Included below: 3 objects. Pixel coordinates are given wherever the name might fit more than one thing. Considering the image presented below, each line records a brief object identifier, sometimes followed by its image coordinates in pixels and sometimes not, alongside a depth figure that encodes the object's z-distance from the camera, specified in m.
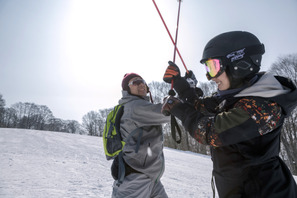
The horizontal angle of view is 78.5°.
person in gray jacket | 2.00
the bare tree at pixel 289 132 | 17.43
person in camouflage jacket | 1.15
